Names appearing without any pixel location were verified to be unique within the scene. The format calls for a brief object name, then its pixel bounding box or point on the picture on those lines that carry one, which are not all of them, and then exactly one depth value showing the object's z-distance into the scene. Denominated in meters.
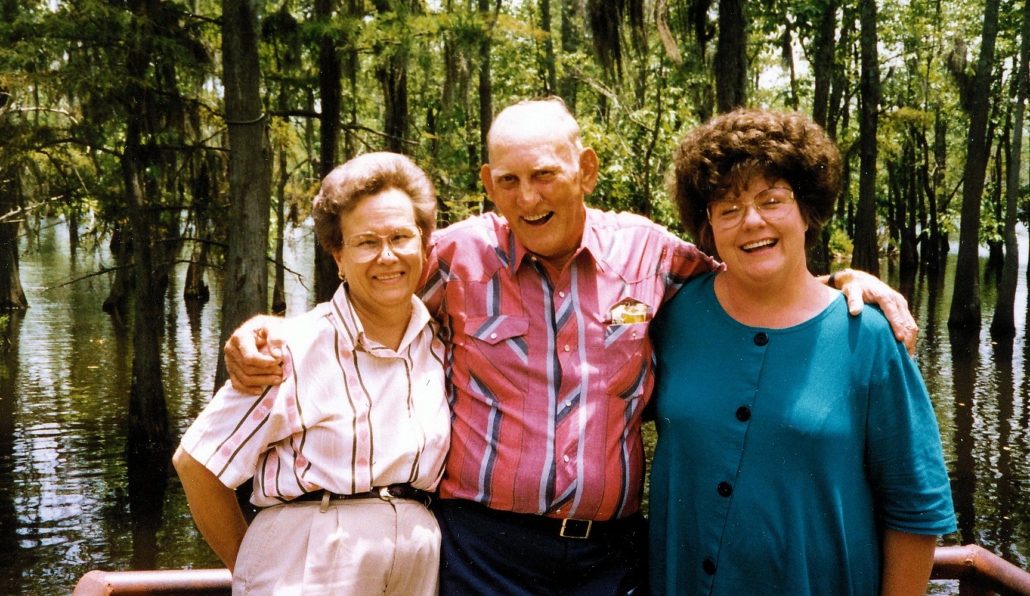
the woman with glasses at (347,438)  2.28
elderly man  2.45
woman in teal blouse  2.19
